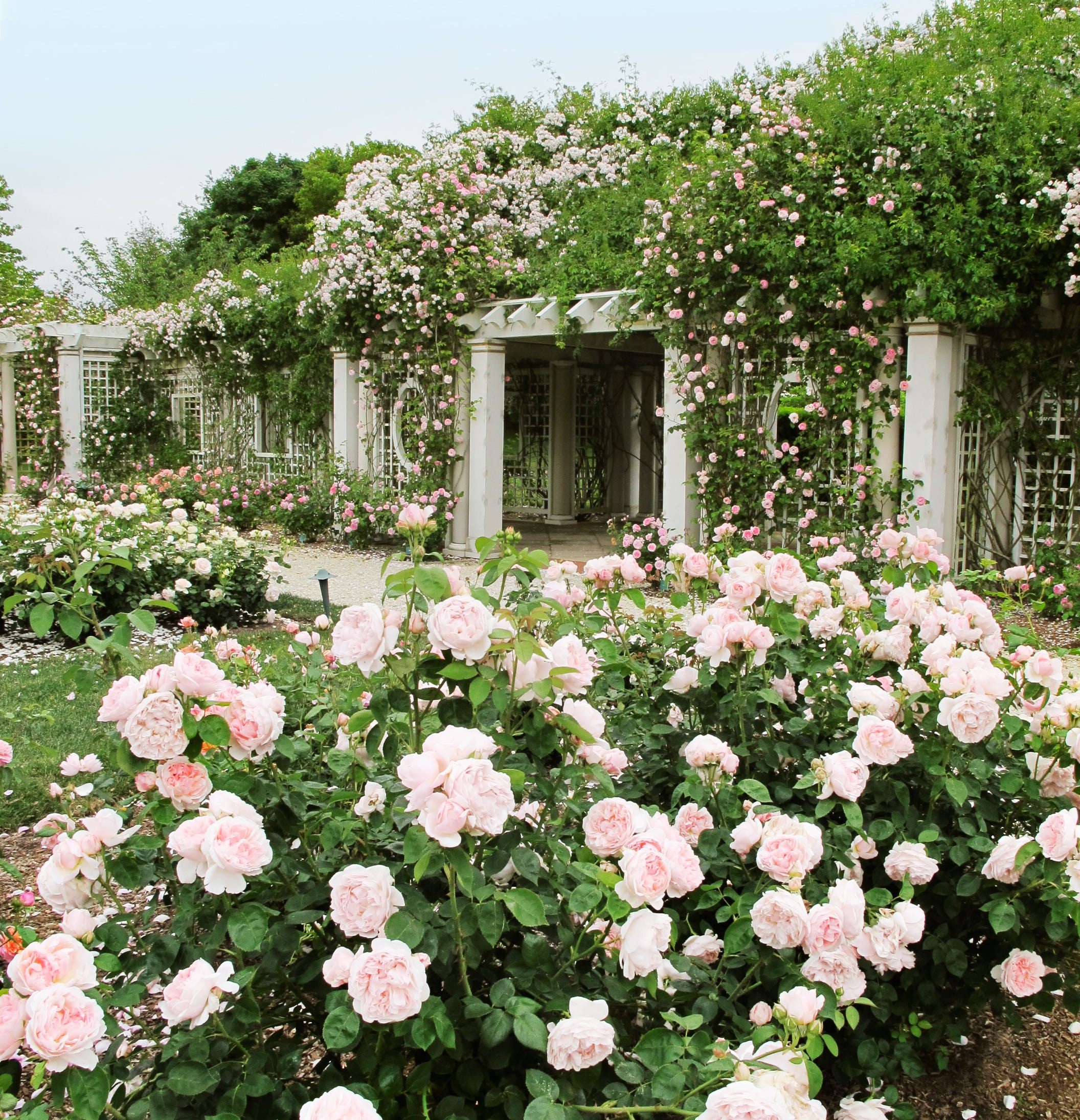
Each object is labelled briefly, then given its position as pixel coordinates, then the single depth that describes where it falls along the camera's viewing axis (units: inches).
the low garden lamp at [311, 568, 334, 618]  149.9
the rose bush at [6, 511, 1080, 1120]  50.3
